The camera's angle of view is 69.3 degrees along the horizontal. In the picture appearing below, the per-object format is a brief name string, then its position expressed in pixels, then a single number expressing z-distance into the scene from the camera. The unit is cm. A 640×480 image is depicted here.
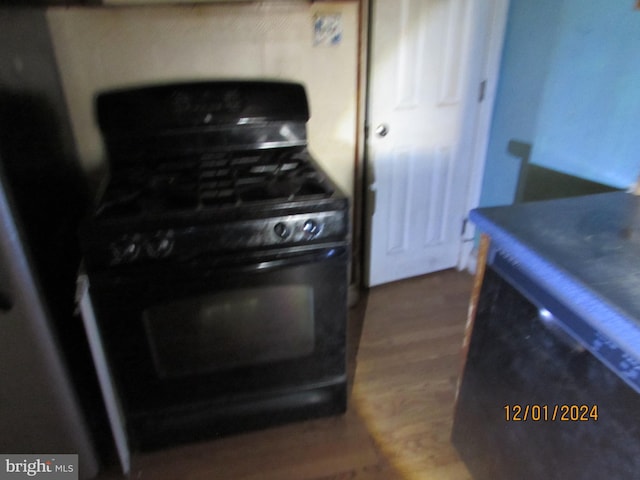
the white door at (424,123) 195
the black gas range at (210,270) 124
